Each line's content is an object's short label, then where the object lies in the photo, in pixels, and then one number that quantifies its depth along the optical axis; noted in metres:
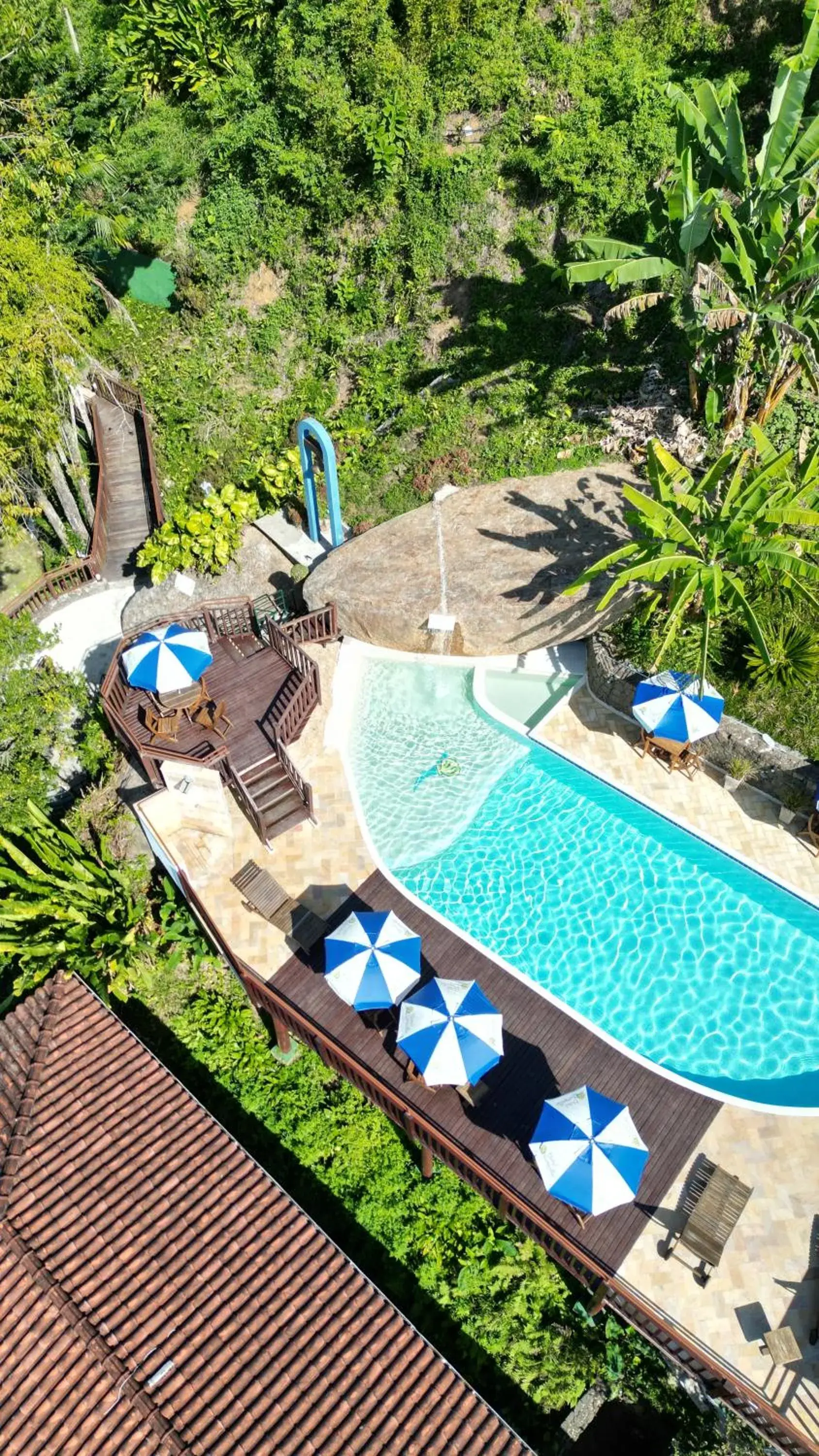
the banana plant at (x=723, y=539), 16.59
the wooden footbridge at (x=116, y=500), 25.91
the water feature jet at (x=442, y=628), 21.59
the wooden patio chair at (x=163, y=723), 19.08
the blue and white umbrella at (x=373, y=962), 14.20
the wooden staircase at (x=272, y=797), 18.48
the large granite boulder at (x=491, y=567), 21.66
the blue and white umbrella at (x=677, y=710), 17.89
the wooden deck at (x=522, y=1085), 13.35
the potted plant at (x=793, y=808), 18.12
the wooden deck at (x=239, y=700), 19.47
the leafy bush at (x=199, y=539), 23.67
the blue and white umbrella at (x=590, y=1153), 11.98
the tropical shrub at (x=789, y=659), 18.86
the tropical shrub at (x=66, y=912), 17.31
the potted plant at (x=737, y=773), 18.56
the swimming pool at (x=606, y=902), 15.33
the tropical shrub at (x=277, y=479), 25.36
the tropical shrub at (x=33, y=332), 20.58
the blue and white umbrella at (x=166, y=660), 18.12
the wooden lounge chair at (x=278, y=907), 16.88
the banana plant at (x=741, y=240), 17.78
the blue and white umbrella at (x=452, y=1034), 13.16
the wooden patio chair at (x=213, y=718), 19.48
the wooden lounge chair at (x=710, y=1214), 12.68
